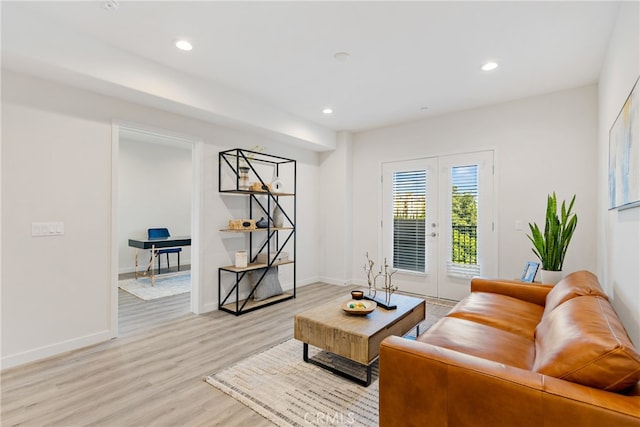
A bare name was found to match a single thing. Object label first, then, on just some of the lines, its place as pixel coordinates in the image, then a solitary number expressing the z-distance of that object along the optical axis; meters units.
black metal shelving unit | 4.05
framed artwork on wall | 1.62
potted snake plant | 3.06
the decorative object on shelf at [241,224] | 4.04
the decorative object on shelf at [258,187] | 4.14
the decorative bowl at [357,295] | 2.88
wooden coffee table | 2.22
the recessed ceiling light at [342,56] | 2.90
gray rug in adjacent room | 4.77
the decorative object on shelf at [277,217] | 4.55
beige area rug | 1.94
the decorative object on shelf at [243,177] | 4.05
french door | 4.27
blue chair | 6.13
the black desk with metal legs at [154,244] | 5.65
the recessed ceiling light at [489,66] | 3.05
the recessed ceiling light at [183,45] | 2.70
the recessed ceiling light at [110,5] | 2.20
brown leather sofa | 1.08
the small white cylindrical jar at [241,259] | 3.99
